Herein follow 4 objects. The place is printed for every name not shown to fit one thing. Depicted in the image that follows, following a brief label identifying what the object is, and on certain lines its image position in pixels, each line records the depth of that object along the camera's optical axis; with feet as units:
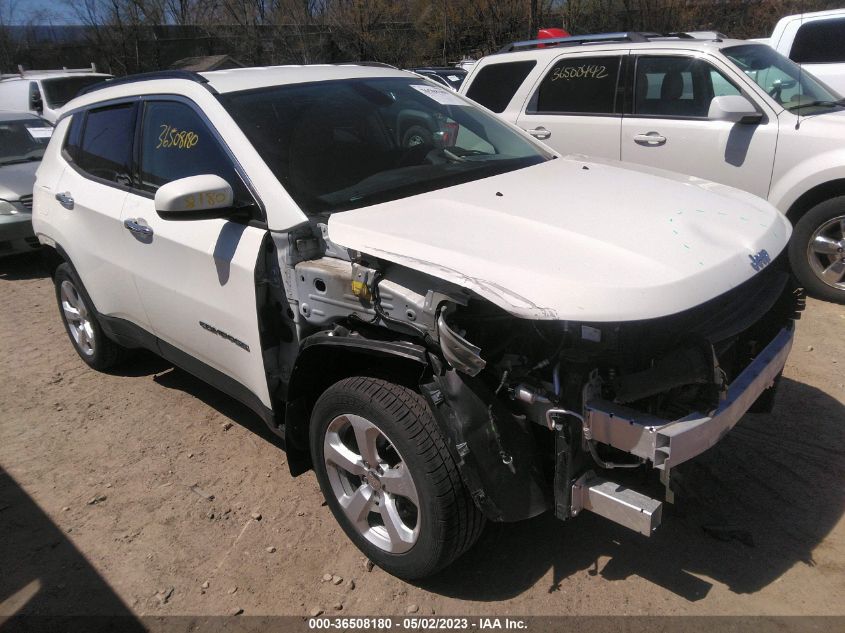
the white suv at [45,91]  44.98
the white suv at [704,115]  17.38
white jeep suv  7.46
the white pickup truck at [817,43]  25.54
